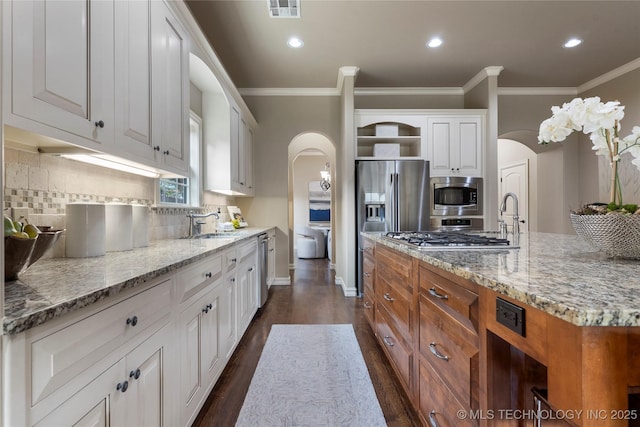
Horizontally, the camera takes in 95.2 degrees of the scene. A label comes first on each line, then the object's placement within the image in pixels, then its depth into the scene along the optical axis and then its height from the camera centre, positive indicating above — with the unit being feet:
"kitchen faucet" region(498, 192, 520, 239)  6.38 -0.25
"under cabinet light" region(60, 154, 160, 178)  4.43 +0.92
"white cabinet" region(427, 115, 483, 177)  13.65 +3.18
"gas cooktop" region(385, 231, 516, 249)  4.73 -0.49
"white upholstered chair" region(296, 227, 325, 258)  23.43 -2.45
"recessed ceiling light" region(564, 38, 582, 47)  11.08 +6.58
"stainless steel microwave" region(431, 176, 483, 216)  13.55 +0.83
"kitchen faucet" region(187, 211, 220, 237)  8.74 -0.33
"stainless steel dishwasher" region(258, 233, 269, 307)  10.57 -1.97
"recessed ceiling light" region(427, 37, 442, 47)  10.80 +6.46
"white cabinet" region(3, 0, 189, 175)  2.81 +1.80
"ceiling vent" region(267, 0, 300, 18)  8.63 +6.30
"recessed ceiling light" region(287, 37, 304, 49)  10.60 +6.36
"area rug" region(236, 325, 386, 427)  5.21 -3.61
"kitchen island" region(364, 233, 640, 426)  1.79 -0.98
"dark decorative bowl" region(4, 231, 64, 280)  2.67 -0.36
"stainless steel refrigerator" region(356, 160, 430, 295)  12.93 +0.81
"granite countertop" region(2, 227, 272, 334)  2.03 -0.65
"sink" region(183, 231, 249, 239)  8.83 -0.66
